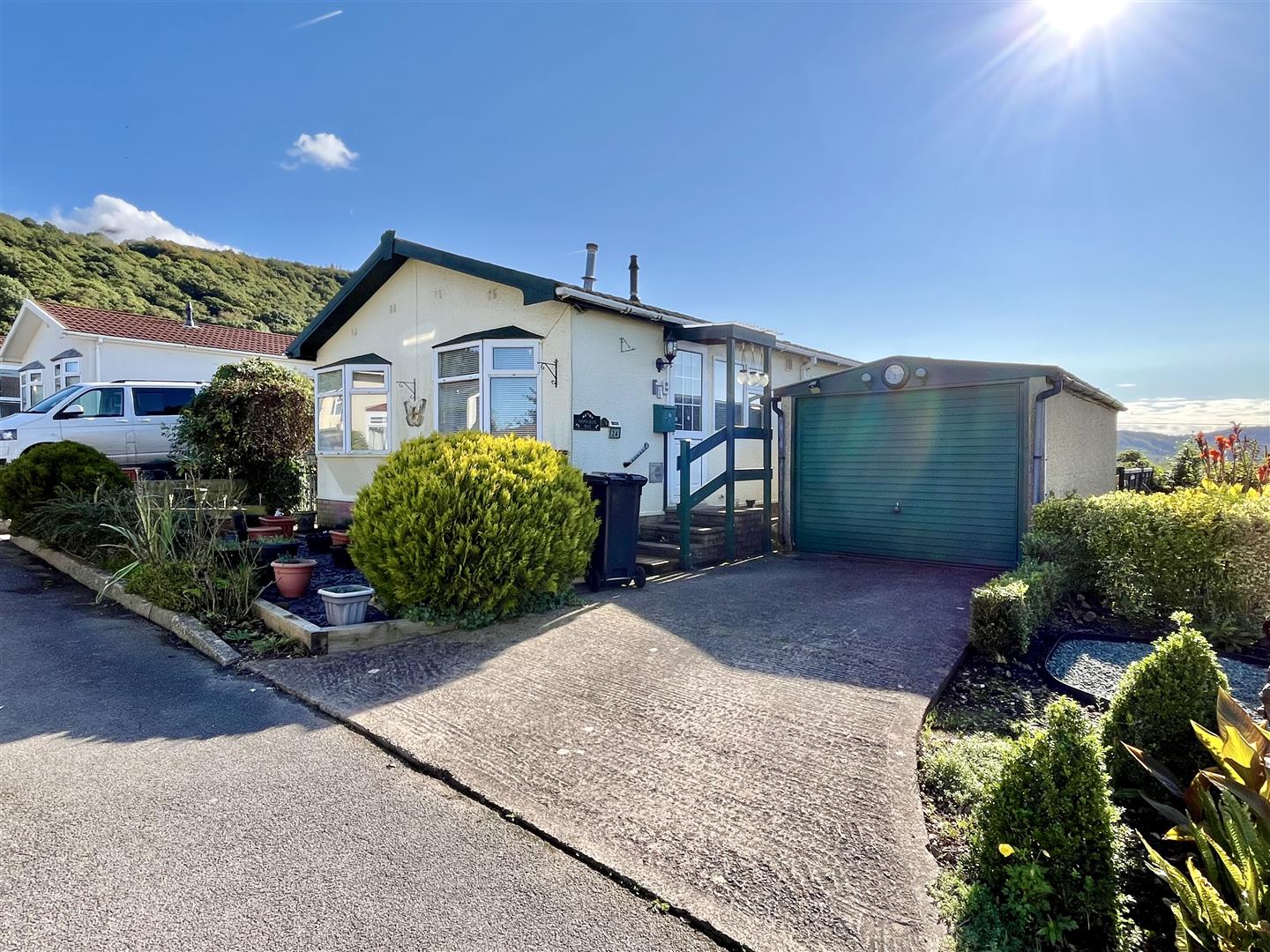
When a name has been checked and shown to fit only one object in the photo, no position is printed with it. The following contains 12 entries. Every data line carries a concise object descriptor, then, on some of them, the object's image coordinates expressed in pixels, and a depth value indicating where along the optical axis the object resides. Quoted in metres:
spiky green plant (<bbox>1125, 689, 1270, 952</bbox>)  1.74
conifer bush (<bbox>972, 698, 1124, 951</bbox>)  2.03
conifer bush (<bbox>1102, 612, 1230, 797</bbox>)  2.71
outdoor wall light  9.97
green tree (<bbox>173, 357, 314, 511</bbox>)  11.61
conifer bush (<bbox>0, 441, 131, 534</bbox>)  9.31
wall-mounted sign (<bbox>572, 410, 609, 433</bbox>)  8.72
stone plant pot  5.41
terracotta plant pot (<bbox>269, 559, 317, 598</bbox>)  6.45
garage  7.84
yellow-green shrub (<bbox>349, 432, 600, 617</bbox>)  5.55
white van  12.65
